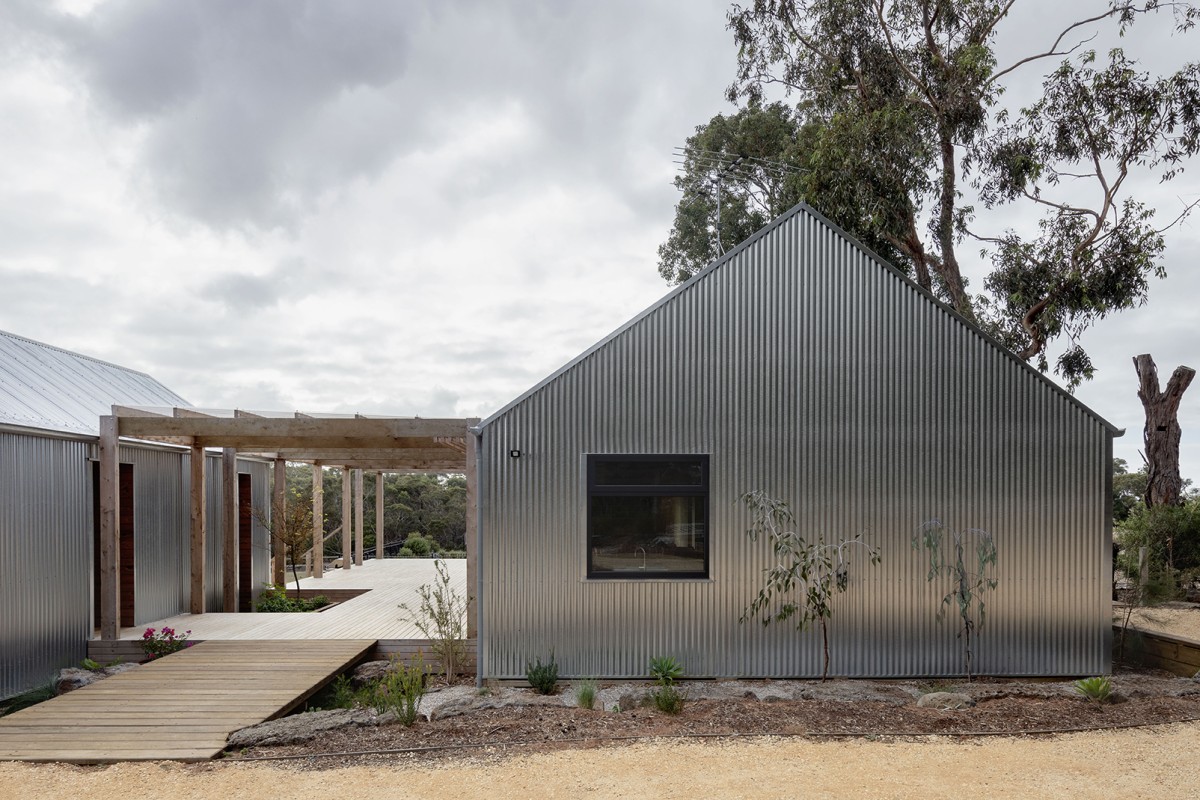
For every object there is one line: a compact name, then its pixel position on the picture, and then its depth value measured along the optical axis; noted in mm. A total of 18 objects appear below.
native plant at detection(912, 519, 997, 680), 7078
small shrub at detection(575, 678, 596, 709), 6098
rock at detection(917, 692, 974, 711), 6074
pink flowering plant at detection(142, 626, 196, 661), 7898
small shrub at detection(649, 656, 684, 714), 5902
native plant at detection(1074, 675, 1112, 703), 6219
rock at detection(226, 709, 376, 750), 5316
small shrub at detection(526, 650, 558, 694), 6746
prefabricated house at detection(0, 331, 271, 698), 7152
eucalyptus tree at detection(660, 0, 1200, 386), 11953
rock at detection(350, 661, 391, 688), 7457
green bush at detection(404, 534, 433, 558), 20125
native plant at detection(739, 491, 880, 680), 7031
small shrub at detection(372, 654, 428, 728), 5617
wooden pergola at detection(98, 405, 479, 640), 8148
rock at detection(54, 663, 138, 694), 7164
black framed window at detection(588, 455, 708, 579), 7090
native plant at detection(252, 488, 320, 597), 11828
